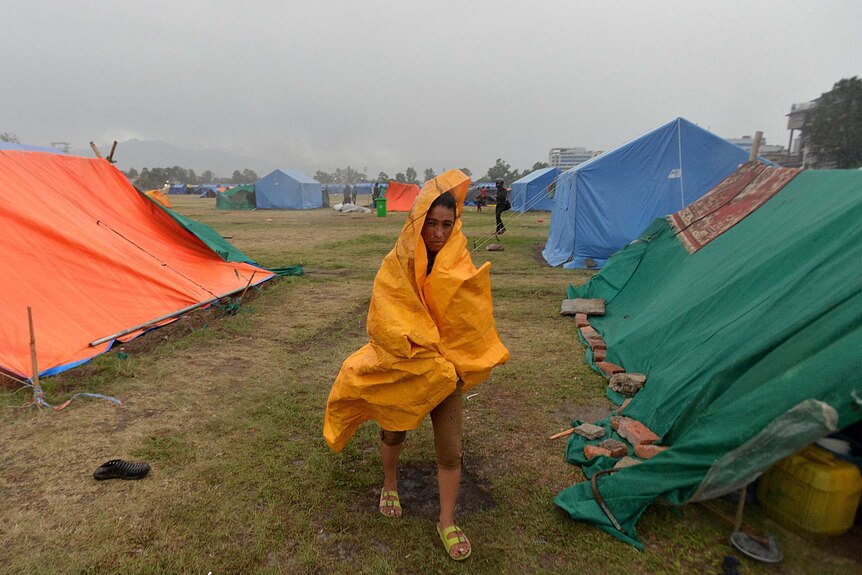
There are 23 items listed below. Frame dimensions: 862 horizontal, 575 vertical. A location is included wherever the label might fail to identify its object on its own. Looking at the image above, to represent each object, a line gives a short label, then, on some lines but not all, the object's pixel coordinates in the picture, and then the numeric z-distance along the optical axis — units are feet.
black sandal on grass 9.06
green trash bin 77.30
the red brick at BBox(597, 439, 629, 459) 9.28
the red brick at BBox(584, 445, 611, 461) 9.33
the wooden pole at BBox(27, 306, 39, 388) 11.70
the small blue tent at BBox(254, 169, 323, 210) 100.78
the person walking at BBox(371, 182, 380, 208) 97.60
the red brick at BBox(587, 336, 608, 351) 15.58
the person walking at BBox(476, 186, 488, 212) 84.29
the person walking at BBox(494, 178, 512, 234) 44.75
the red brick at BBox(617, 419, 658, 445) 9.38
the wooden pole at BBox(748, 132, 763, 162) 21.00
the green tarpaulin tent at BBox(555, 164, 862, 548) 6.66
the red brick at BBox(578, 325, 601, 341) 16.88
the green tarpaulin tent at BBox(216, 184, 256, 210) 102.53
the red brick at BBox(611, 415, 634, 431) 10.47
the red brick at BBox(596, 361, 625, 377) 13.60
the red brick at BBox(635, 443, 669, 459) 8.81
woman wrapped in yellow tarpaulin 6.60
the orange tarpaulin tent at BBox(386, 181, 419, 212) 93.09
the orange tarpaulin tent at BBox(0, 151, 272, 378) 14.51
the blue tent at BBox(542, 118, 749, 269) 31.42
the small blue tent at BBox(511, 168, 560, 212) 77.61
